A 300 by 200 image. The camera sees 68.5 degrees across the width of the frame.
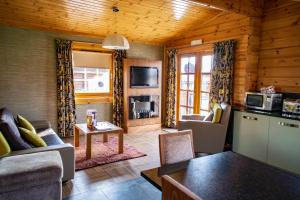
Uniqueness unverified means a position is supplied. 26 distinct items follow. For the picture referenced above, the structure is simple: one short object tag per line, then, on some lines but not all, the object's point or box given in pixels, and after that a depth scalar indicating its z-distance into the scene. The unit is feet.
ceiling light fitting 11.10
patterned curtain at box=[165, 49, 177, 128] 18.58
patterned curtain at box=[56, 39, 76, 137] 15.16
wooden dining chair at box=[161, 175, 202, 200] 2.69
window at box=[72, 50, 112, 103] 16.56
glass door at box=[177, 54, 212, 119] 16.42
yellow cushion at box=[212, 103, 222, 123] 12.07
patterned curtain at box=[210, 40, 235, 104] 13.56
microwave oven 11.41
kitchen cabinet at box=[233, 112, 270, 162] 11.01
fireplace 17.88
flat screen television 17.49
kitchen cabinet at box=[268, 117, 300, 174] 9.66
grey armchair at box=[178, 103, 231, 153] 12.00
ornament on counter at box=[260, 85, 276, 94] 11.90
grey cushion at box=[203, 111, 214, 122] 12.77
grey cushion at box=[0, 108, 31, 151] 7.86
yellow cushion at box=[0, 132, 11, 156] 7.52
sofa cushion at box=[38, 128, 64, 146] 10.56
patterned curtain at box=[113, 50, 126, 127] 17.33
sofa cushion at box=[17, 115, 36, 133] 10.70
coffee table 11.51
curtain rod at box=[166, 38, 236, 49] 14.97
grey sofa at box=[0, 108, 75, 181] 7.89
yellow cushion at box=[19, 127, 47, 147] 8.83
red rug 11.12
